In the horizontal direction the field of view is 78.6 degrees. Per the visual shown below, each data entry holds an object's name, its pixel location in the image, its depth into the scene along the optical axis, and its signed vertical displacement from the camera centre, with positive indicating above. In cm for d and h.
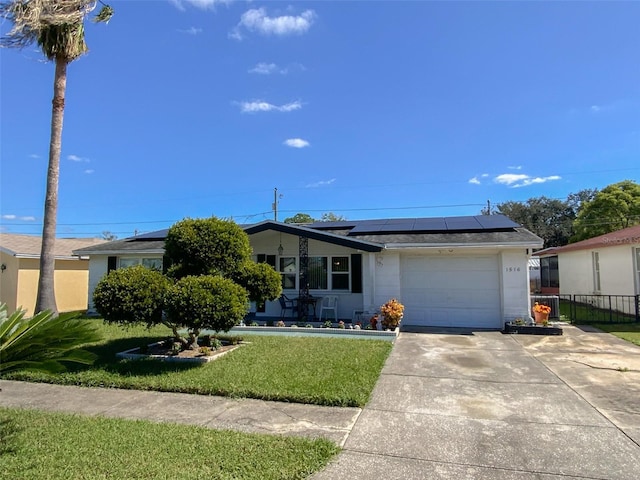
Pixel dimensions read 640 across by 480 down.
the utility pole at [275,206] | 4088 +760
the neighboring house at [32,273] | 1586 +26
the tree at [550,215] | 4531 +764
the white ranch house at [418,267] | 1161 +38
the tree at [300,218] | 5587 +879
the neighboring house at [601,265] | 1443 +59
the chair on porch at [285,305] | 1352 -92
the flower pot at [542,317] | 1130 -112
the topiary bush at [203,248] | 827 +67
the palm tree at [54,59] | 1087 +642
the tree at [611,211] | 2878 +500
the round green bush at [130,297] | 741 -34
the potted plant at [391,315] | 1080 -101
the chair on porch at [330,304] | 1324 -88
